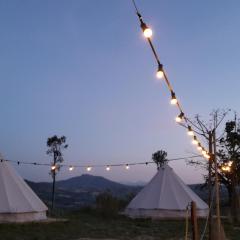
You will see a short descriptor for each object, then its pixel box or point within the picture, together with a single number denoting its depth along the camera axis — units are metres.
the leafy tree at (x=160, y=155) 23.02
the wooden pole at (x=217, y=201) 6.42
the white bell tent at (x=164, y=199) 14.59
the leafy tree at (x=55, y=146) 17.59
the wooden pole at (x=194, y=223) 5.86
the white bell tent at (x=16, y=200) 12.31
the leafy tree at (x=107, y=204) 16.43
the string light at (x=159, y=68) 3.08
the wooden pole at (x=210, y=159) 7.58
